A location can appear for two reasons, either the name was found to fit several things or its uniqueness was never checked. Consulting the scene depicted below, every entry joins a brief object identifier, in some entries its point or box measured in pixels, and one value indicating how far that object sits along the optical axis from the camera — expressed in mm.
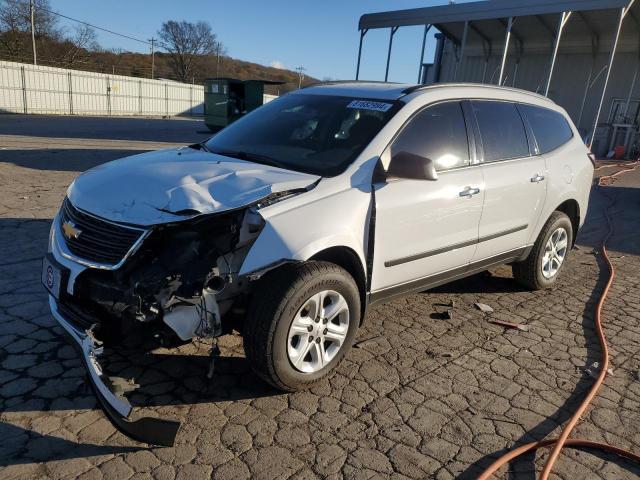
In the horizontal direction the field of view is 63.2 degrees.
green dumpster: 18016
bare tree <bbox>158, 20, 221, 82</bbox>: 74562
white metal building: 18034
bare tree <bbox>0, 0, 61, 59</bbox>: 40875
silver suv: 2779
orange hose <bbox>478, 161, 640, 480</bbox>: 2592
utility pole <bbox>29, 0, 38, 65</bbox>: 36350
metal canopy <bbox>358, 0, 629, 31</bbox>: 15555
